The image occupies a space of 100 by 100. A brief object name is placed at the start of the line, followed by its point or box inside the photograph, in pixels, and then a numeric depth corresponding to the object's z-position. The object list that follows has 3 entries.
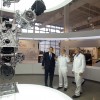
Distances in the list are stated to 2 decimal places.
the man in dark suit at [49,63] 2.53
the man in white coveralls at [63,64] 2.49
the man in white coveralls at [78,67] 2.08
